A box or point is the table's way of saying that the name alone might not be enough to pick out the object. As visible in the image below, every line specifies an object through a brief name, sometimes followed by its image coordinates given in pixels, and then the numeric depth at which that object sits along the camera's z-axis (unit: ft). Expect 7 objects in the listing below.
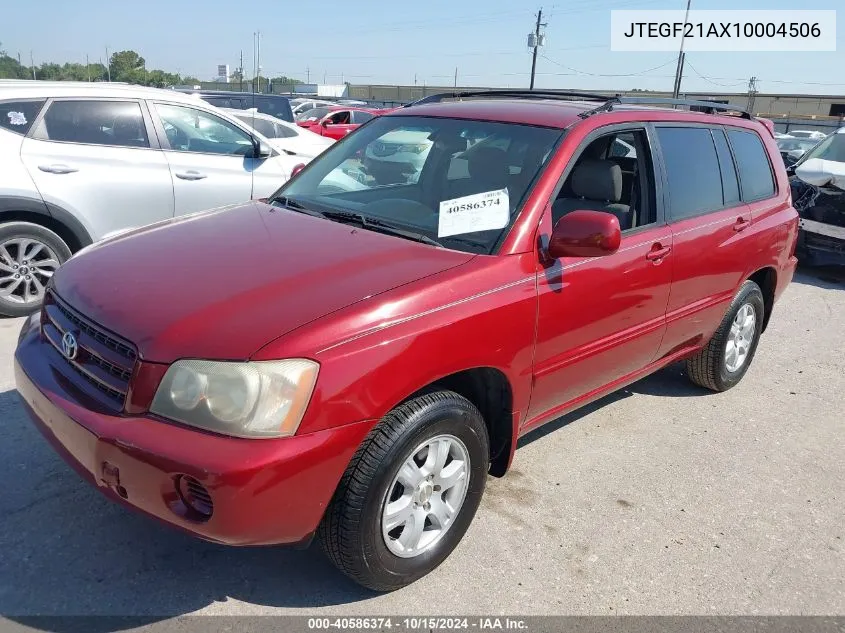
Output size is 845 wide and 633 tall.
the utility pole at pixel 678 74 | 100.99
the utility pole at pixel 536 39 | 157.28
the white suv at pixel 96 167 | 17.03
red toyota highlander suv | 7.18
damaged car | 26.17
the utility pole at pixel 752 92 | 142.31
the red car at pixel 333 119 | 53.52
